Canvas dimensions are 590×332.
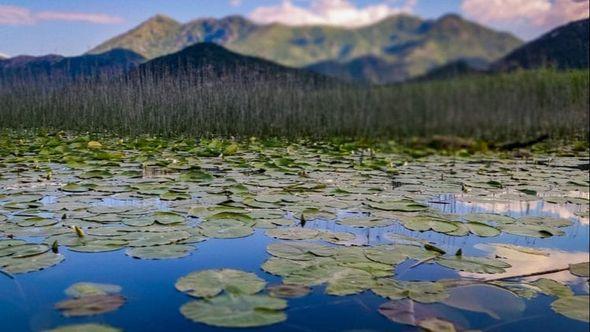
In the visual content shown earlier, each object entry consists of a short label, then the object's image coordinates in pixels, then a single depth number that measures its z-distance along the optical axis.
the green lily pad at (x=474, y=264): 2.19
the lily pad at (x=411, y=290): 1.86
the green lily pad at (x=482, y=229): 2.84
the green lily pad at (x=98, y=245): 2.37
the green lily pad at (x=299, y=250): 2.32
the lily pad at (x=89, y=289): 1.84
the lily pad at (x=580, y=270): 2.07
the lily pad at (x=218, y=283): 1.83
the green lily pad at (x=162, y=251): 2.30
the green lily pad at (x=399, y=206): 3.35
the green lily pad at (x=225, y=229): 2.68
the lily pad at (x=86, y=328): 1.52
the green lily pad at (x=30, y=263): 2.10
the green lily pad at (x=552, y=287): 1.96
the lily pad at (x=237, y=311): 1.59
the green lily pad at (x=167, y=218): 2.86
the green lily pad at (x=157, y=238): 2.46
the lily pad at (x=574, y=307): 1.74
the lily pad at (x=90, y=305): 1.69
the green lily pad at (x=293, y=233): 2.65
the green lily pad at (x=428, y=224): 2.88
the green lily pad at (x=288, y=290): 1.88
